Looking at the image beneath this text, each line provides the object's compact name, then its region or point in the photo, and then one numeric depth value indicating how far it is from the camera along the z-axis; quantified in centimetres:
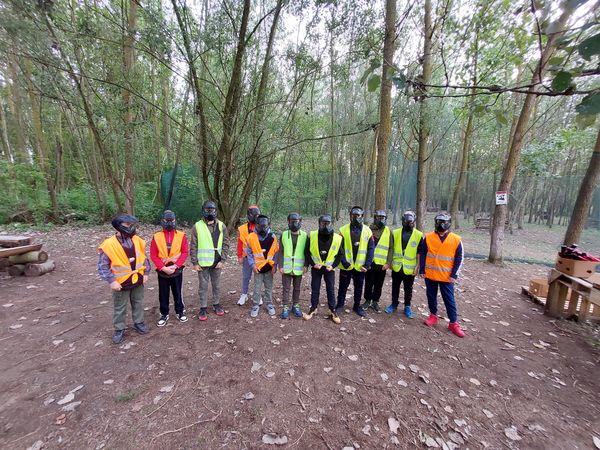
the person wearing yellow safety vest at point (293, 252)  416
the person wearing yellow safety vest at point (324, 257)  405
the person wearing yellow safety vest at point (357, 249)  416
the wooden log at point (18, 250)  500
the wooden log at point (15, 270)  540
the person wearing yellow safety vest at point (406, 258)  424
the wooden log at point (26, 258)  541
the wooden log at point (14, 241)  540
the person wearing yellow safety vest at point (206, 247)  402
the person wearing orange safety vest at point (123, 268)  326
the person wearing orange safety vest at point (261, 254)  422
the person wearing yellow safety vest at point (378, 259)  432
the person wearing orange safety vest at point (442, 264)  390
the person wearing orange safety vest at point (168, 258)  371
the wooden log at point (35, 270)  543
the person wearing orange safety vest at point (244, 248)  467
